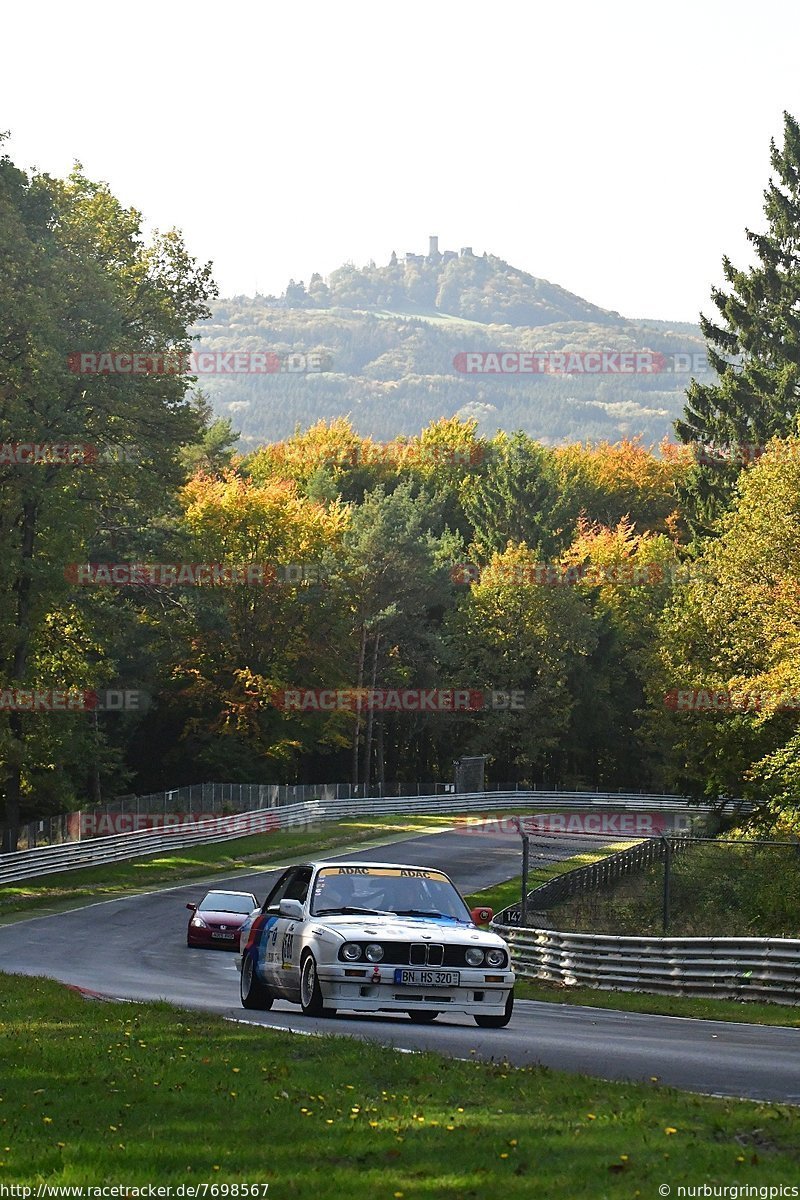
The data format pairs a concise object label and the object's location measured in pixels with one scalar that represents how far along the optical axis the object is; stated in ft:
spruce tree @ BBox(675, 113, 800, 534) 227.40
